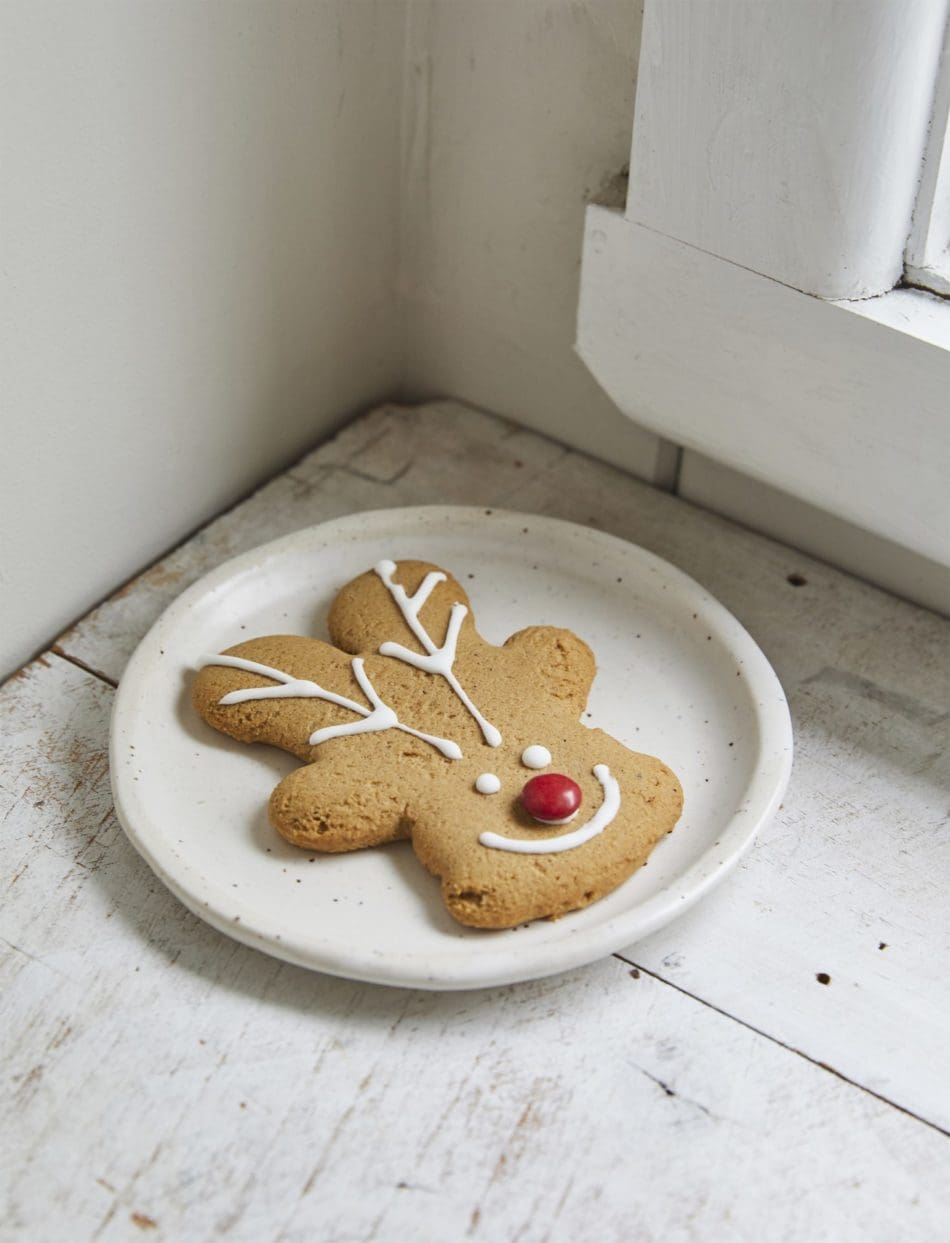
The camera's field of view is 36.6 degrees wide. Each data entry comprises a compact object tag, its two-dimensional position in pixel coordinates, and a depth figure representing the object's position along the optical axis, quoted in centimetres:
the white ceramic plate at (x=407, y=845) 75
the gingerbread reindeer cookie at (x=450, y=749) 77
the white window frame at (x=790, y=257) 80
